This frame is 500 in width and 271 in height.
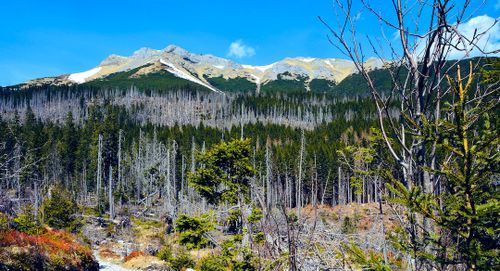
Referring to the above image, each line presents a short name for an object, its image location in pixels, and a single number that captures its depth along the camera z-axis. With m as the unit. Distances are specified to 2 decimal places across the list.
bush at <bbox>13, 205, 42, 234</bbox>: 19.30
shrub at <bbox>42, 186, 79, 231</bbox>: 29.48
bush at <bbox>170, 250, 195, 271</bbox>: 20.95
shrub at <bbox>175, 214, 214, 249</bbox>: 15.43
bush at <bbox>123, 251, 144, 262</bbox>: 24.15
